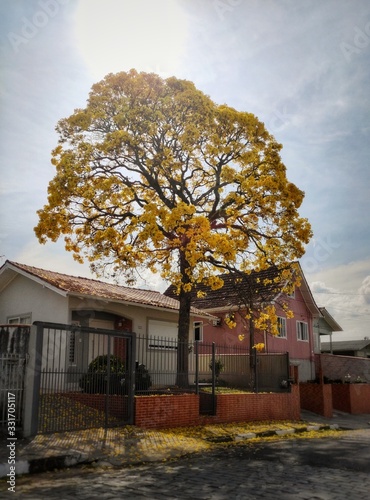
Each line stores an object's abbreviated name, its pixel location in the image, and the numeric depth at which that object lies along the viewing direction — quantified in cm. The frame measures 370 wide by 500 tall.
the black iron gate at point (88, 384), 1130
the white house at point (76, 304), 1891
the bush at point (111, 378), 1295
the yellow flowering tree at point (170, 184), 1748
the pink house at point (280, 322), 2919
